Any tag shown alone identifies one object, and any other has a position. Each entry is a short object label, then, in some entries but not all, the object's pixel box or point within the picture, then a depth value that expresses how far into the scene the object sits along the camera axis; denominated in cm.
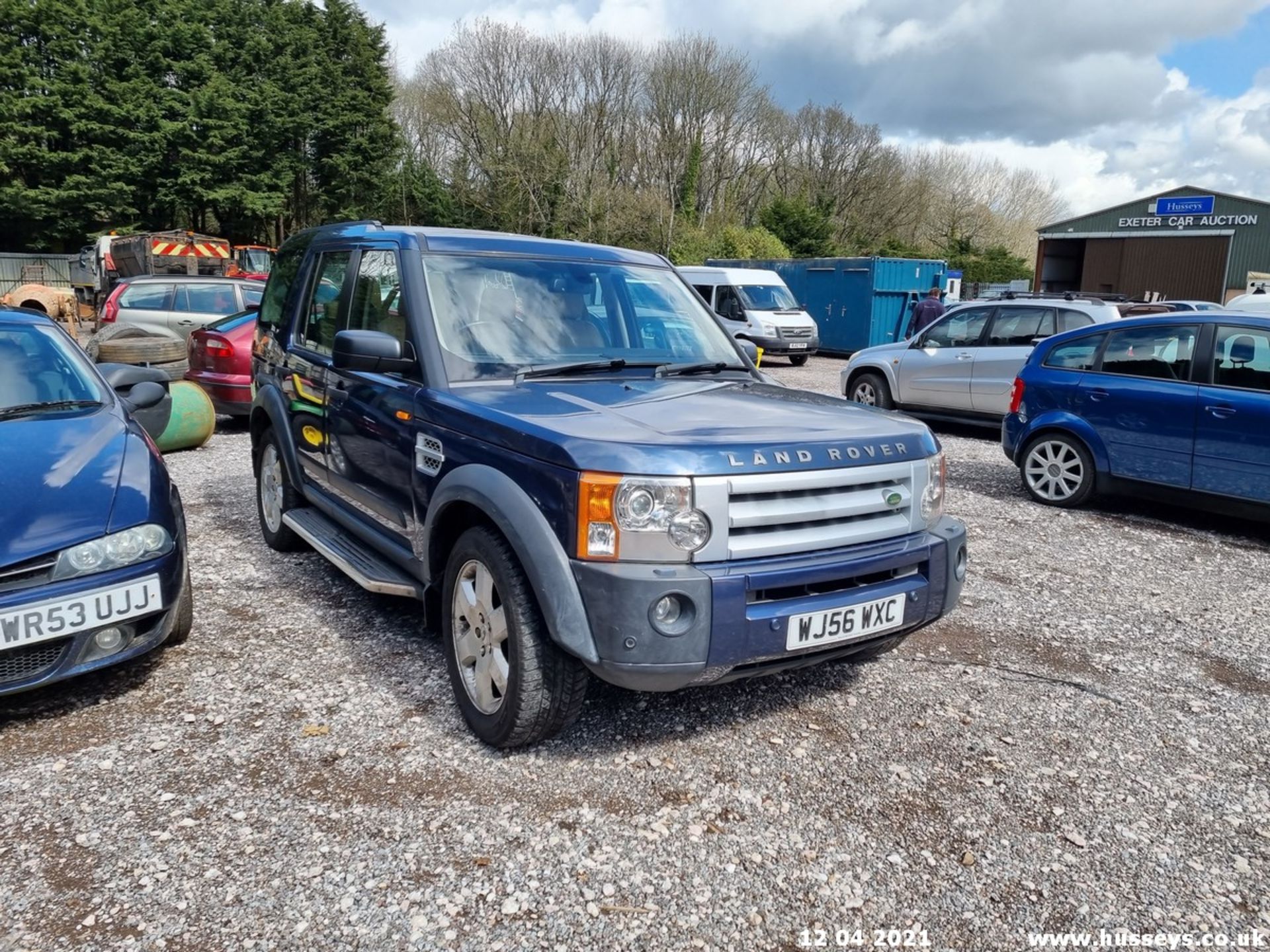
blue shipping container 2345
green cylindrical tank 916
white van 2030
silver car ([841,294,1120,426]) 1087
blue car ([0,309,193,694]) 345
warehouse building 3647
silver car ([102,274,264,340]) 1341
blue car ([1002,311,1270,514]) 660
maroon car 1008
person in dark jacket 1759
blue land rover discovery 298
